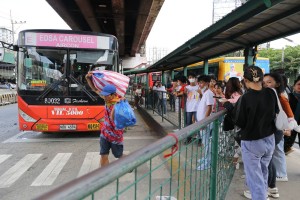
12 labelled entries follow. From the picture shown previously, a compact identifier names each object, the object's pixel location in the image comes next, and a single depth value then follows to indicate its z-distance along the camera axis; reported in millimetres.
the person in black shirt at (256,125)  3096
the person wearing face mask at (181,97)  7980
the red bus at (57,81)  7898
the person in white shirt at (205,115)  2899
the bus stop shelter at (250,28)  4762
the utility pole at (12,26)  47750
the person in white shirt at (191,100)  7238
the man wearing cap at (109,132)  4637
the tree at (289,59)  41219
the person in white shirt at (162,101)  10722
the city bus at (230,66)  15664
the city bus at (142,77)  22755
